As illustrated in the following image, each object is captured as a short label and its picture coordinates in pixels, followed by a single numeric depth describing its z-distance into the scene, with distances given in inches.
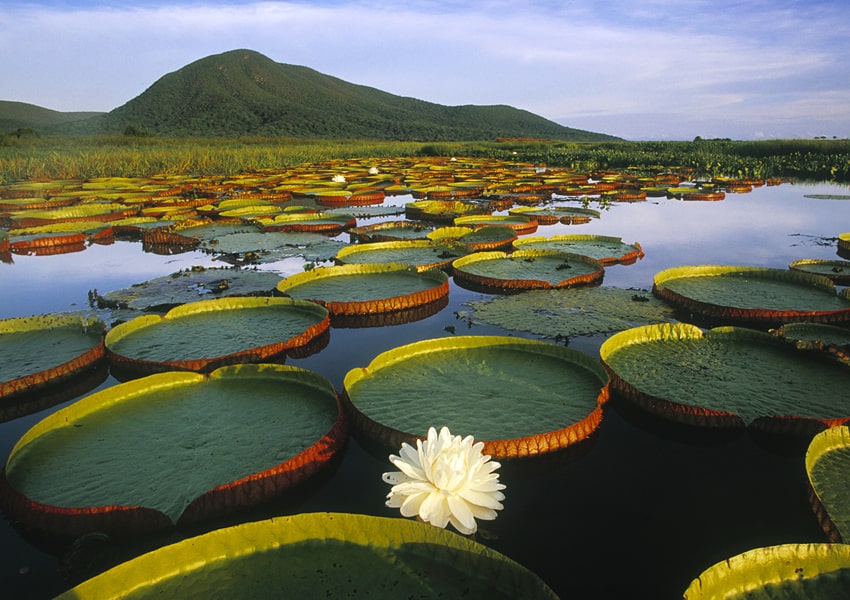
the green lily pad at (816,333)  122.3
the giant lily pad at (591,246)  229.0
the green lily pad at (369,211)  388.2
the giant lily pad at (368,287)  164.2
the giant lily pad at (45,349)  117.3
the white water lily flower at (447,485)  55.4
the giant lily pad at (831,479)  64.4
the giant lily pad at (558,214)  342.0
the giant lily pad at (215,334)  123.2
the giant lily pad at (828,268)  188.9
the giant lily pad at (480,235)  263.1
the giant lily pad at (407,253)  226.2
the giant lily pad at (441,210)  368.5
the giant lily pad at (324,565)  53.4
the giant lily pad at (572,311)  145.8
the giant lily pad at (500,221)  303.5
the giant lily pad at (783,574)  51.4
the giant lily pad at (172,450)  71.6
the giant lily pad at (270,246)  247.0
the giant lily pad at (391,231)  275.1
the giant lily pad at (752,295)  145.2
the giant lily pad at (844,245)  240.4
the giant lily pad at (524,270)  186.4
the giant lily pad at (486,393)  88.4
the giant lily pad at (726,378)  91.4
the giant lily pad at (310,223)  313.9
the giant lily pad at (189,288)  177.9
